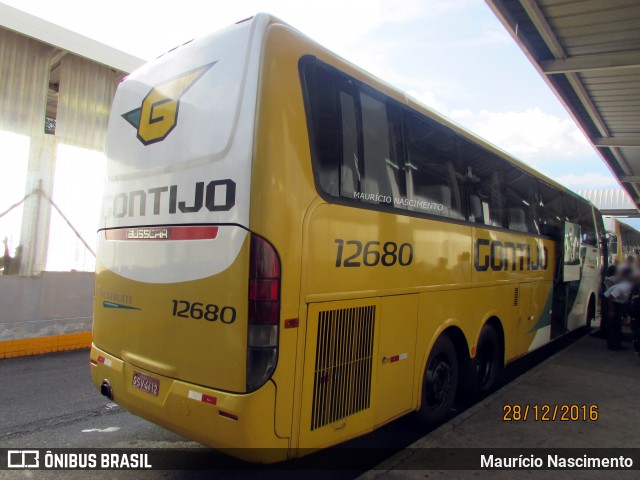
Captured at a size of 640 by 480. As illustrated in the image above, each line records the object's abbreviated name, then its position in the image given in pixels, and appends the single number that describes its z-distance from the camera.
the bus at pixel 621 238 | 13.04
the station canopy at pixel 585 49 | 7.08
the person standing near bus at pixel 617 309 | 8.48
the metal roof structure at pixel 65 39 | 7.30
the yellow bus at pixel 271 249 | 2.79
